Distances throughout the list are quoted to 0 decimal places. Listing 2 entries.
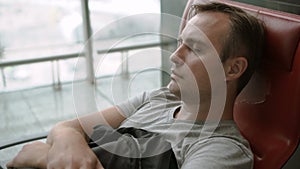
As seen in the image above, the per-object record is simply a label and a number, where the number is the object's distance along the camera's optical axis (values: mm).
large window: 3244
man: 1073
